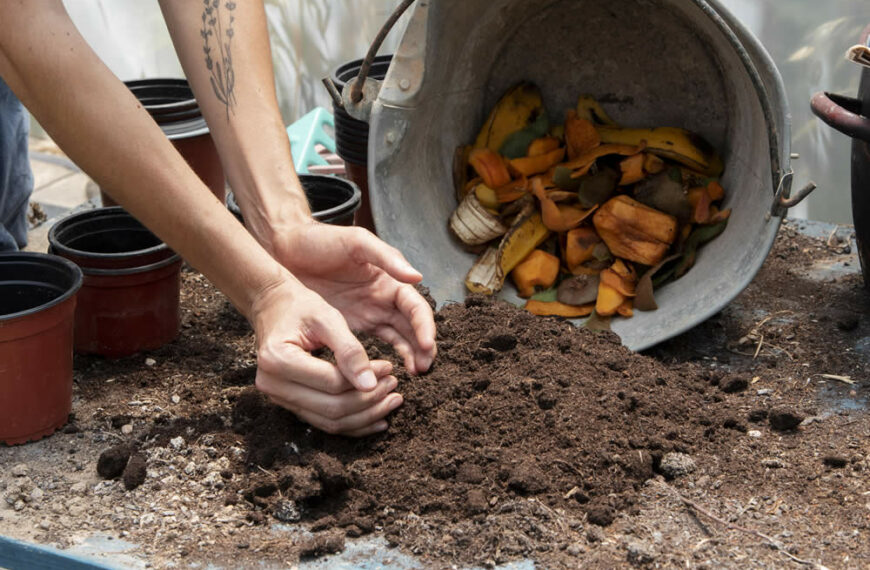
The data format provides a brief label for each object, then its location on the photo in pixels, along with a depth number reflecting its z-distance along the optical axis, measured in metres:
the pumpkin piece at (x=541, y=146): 2.31
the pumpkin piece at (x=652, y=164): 2.19
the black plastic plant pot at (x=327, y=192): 2.39
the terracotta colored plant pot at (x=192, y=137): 2.44
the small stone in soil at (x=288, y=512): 1.49
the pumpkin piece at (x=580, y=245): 2.18
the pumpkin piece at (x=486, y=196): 2.25
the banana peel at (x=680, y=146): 2.18
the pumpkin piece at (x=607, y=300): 2.09
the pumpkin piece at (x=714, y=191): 2.15
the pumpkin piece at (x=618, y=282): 2.11
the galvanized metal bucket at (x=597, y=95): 1.99
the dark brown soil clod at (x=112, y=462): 1.61
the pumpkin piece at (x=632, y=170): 2.17
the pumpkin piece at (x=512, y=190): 2.25
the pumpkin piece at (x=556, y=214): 2.18
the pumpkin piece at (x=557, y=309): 2.15
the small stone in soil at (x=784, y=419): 1.67
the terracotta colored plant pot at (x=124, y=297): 1.99
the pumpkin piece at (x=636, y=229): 2.12
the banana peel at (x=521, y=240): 2.19
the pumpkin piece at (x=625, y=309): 2.10
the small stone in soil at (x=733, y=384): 1.83
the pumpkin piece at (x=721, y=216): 2.10
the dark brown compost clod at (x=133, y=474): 1.58
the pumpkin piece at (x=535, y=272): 2.19
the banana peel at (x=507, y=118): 2.35
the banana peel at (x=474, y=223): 2.23
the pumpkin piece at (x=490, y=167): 2.26
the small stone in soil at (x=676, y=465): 1.55
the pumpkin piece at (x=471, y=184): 2.32
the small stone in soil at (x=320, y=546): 1.41
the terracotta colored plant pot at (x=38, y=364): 1.67
